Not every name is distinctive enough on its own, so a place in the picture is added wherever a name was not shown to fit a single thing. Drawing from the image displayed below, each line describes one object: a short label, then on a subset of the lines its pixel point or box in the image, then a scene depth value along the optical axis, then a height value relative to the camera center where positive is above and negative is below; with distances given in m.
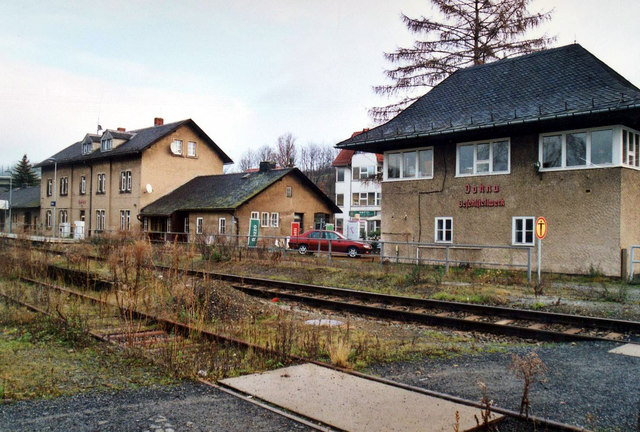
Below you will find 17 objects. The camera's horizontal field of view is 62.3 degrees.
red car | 30.19 -0.80
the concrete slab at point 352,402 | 4.57 -1.66
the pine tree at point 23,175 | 91.38 +9.23
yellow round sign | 15.66 +0.13
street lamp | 50.06 +4.46
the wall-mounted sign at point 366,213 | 62.69 +2.15
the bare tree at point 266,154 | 96.60 +15.01
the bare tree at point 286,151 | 90.19 +13.67
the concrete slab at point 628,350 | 7.45 -1.69
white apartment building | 62.38 +4.95
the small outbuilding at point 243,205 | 35.72 +1.82
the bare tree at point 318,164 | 100.75 +13.68
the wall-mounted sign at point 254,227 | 31.52 +0.19
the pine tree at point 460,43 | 29.67 +10.97
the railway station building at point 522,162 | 18.14 +2.74
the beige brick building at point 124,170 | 42.53 +5.17
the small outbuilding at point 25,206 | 59.12 +2.52
